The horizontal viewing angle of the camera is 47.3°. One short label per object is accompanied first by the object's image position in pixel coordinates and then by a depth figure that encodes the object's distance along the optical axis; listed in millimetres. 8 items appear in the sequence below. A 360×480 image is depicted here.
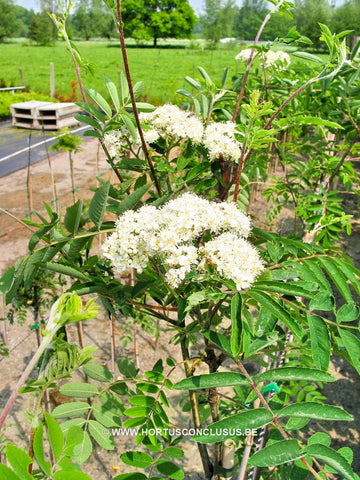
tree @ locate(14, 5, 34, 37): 46588
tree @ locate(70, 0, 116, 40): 41344
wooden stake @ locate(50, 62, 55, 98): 11998
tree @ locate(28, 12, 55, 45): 34719
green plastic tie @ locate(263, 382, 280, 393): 1044
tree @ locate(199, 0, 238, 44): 31444
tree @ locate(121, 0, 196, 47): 39103
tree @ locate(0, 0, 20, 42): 42516
